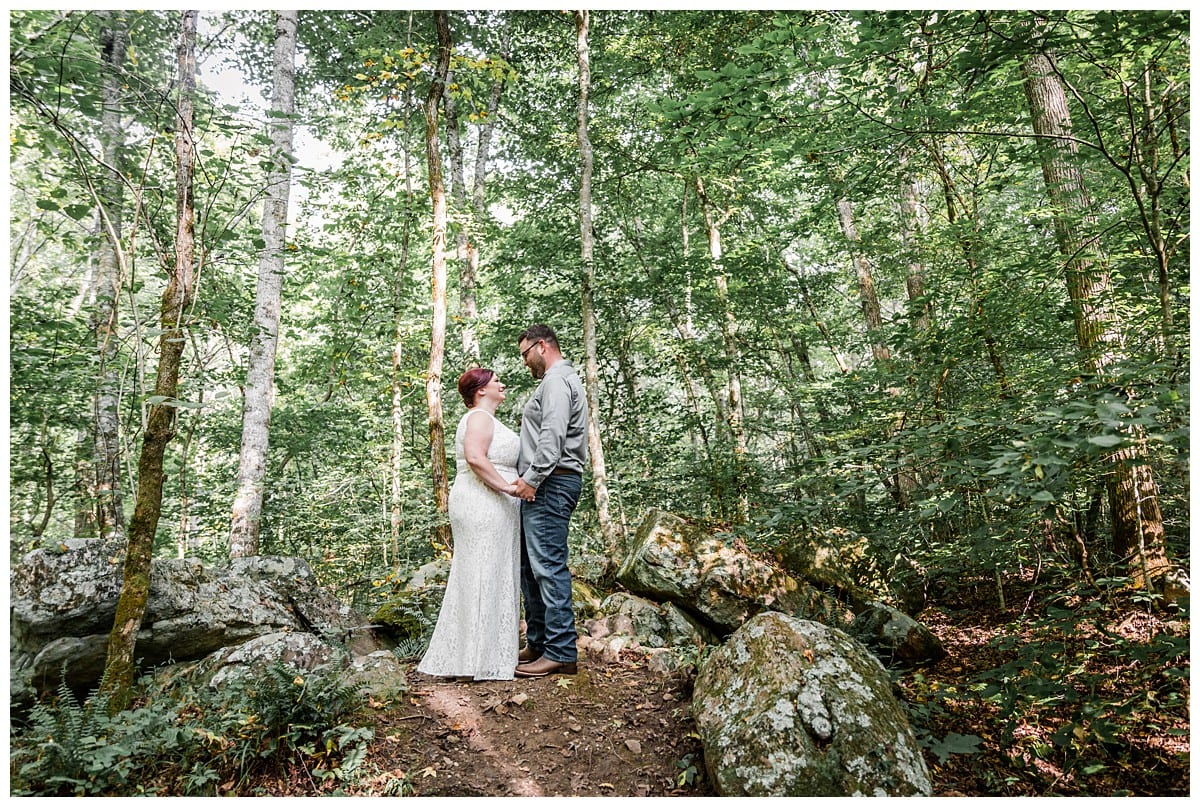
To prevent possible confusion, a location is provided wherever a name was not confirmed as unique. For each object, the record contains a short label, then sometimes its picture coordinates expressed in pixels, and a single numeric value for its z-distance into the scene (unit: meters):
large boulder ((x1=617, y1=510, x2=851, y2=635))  6.16
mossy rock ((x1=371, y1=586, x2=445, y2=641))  5.90
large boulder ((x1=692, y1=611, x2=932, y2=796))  3.04
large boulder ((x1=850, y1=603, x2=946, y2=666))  5.74
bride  4.49
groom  4.40
